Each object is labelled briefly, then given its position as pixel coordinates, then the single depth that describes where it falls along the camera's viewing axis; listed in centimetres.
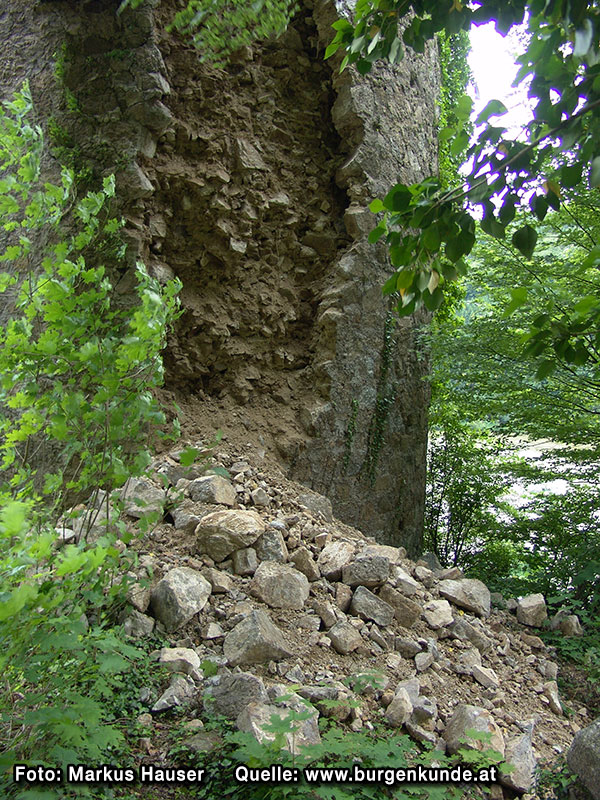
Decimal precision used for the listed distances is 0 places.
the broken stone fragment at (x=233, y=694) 243
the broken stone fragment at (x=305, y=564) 356
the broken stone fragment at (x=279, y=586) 327
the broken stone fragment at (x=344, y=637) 311
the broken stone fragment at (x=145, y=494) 357
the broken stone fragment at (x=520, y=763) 254
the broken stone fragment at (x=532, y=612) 447
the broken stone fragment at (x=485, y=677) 330
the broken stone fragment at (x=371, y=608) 344
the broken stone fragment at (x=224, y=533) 343
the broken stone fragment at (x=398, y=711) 269
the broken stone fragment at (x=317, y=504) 448
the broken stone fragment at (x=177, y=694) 244
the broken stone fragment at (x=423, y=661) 324
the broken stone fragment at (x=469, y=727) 264
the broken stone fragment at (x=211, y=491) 384
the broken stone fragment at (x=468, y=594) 408
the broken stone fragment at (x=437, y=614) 363
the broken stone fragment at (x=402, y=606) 355
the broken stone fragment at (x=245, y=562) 340
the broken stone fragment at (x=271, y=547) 354
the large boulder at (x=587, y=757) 245
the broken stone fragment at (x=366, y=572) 361
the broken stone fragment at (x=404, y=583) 373
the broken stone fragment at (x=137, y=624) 282
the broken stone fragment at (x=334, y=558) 364
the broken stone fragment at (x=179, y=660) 266
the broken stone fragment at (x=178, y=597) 294
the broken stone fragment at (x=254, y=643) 280
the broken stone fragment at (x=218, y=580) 320
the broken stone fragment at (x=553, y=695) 345
